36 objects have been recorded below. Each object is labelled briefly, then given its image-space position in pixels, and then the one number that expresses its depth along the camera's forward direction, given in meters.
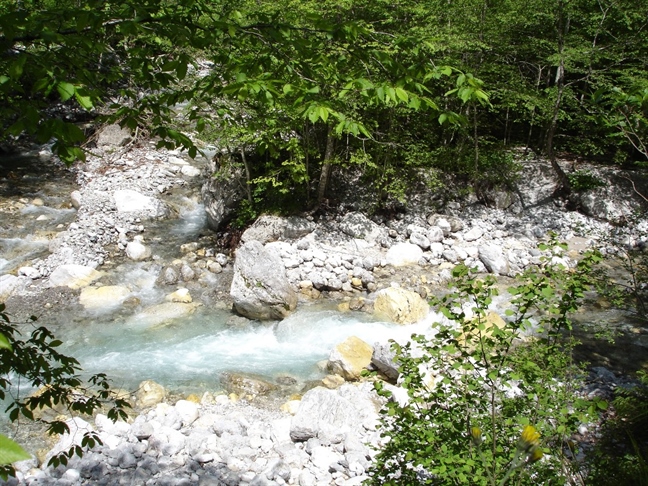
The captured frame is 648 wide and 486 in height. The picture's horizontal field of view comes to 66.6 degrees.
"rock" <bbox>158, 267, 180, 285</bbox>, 9.63
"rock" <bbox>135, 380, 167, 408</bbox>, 6.51
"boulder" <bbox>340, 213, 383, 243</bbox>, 11.14
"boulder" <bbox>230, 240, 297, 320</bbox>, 8.61
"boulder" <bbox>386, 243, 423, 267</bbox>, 10.49
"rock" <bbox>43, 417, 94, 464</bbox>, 5.29
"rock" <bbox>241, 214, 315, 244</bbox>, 10.80
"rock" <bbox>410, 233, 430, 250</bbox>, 10.90
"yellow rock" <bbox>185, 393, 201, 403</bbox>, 6.58
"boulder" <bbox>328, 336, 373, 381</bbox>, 7.08
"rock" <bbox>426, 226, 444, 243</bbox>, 11.09
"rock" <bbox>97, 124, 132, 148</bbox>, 14.96
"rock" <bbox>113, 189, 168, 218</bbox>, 12.07
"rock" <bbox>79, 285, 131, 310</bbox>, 8.81
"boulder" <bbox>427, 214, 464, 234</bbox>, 11.52
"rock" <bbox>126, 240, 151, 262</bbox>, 10.34
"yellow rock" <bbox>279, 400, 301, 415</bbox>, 6.36
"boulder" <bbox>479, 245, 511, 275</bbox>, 10.10
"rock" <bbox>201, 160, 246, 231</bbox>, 11.56
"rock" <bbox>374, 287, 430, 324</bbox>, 8.51
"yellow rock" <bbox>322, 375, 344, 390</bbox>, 6.99
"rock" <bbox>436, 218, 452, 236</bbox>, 11.45
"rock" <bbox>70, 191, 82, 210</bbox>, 12.17
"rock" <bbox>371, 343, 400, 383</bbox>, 6.78
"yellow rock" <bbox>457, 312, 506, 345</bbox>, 7.93
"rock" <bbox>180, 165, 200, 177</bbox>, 14.20
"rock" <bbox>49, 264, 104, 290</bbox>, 9.26
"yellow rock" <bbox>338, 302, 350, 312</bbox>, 8.94
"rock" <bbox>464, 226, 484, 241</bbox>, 11.25
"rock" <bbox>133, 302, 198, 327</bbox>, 8.49
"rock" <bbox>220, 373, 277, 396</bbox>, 6.83
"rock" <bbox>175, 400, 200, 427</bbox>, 5.90
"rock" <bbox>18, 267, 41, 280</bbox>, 9.36
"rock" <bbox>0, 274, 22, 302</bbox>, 8.84
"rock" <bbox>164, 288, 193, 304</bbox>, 9.08
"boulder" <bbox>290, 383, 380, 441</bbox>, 5.60
